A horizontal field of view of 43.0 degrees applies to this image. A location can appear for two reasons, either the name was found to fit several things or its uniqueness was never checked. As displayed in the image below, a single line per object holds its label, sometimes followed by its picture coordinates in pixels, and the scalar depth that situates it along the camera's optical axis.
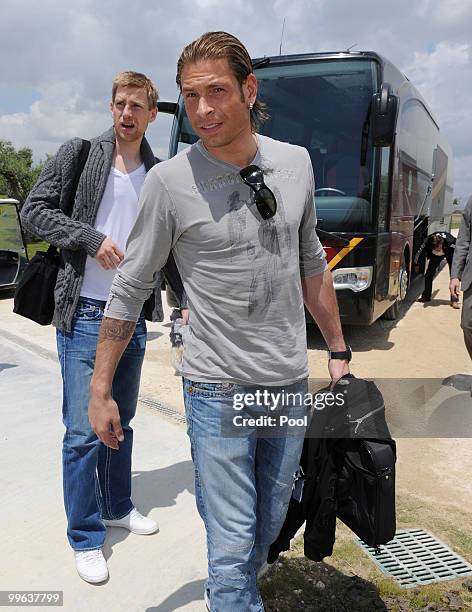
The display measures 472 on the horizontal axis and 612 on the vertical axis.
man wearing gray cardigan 2.49
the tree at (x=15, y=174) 30.03
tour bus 6.66
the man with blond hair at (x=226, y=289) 1.77
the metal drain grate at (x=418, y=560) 2.73
